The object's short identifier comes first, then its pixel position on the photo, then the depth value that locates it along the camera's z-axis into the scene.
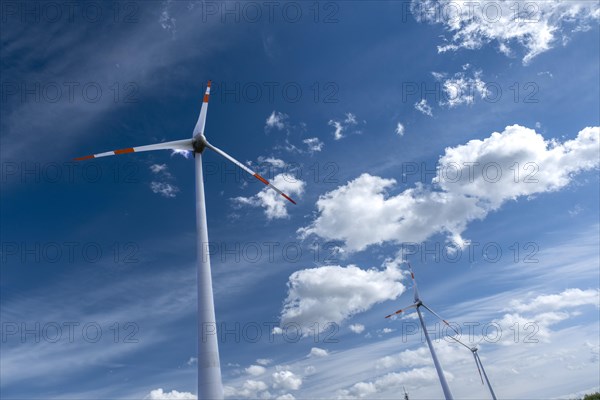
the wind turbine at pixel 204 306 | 31.88
